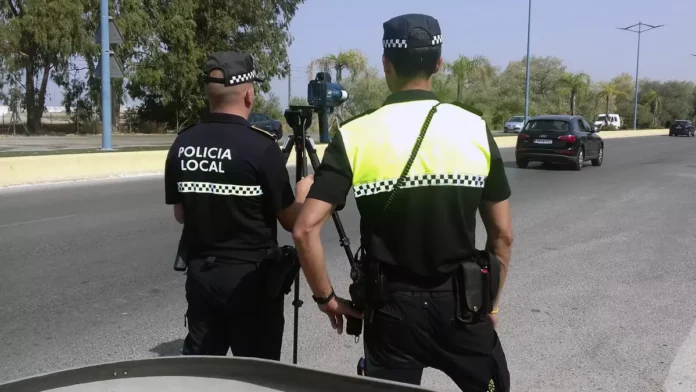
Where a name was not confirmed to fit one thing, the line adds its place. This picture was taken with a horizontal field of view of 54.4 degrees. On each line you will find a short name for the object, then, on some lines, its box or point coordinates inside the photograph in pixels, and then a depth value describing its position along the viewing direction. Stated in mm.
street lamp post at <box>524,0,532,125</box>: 34500
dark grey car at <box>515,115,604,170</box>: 18172
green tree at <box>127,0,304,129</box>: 39188
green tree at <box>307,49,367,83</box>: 48531
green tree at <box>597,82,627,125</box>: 76812
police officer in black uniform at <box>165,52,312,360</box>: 2668
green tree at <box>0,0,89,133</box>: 35062
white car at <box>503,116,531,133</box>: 47000
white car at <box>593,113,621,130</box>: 64625
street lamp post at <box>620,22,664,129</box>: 50997
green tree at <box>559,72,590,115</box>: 65438
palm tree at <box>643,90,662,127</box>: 84275
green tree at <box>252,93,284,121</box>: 47750
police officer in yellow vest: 2104
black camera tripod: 2867
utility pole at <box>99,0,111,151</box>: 16188
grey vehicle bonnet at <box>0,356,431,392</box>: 1704
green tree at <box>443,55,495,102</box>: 53906
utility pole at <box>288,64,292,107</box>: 55719
